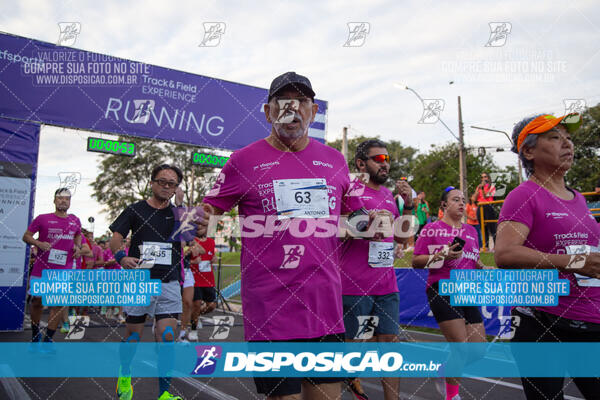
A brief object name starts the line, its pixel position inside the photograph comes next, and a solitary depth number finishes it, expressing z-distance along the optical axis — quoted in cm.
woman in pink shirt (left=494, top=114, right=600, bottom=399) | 233
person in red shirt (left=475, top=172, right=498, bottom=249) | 1268
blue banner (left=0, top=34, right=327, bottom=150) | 924
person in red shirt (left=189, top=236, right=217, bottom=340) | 862
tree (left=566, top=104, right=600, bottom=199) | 1892
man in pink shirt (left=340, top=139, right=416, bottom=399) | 413
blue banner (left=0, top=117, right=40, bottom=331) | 920
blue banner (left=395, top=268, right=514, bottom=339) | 955
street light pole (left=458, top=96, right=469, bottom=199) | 1528
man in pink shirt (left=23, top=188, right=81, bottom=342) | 697
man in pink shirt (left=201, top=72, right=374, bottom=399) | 228
